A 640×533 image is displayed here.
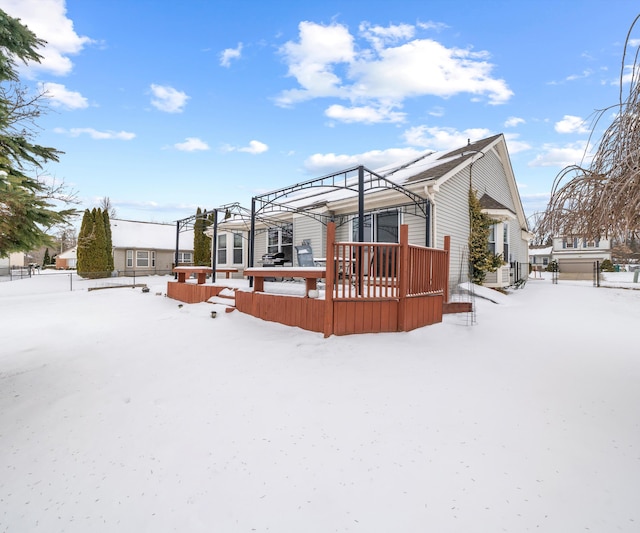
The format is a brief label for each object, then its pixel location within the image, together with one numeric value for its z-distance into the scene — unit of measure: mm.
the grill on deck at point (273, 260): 12289
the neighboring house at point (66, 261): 36250
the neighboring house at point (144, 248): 25156
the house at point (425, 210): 9023
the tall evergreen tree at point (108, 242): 21970
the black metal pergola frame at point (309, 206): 7133
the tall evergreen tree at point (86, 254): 21016
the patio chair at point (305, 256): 8367
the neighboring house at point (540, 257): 40031
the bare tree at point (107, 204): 41406
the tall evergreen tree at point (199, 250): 22844
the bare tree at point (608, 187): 2281
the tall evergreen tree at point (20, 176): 3076
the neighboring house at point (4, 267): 23523
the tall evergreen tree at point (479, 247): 10641
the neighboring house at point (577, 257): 21625
